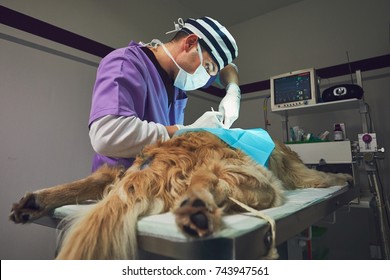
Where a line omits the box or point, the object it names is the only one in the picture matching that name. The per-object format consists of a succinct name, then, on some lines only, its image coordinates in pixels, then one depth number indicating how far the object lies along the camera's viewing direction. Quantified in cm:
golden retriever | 44
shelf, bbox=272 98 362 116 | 168
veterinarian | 82
